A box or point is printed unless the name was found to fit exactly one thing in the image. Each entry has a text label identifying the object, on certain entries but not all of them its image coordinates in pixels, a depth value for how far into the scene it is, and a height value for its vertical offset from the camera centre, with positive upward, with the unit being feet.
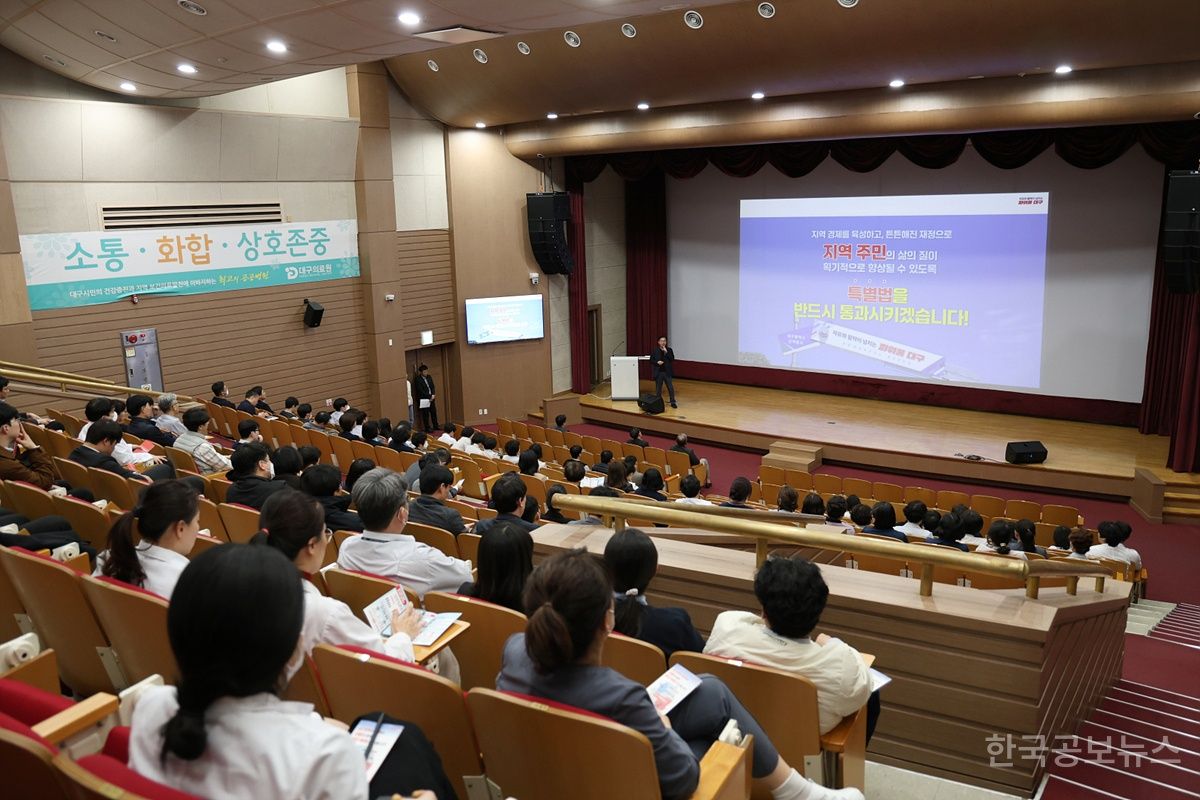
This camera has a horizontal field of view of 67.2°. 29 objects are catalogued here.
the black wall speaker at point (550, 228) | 45.96 +1.73
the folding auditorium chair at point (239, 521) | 13.76 -3.83
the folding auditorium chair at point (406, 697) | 6.69 -3.26
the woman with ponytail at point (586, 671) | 6.18 -2.90
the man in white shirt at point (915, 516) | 21.99 -6.41
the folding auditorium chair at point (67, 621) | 8.89 -3.49
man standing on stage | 46.52 -5.39
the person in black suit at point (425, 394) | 44.34 -6.29
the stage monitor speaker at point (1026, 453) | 34.88 -7.80
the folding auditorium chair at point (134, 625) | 7.92 -3.17
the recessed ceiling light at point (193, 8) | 20.12 +5.87
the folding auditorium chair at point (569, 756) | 5.86 -3.33
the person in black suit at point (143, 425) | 23.27 -3.94
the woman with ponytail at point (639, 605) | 8.58 -3.26
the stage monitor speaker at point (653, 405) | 45.29 -7.24
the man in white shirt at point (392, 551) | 11.02 -3.47
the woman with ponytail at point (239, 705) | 4.49 -2.20
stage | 34.94 -7.93
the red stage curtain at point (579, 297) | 48.37 -1.95
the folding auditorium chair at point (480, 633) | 8.82 -3.65
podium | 48.21 -6.23
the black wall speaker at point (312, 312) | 38.96 -1.88
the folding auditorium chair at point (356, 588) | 9.69 -3.45
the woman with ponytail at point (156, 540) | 9.14 -2.76
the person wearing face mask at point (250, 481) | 15.14 -3.57
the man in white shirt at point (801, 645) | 7.89 -3.45
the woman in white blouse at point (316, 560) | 8.02 -2.93
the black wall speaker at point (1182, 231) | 29.04 +0.46
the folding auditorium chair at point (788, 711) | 7.70 -3.90
